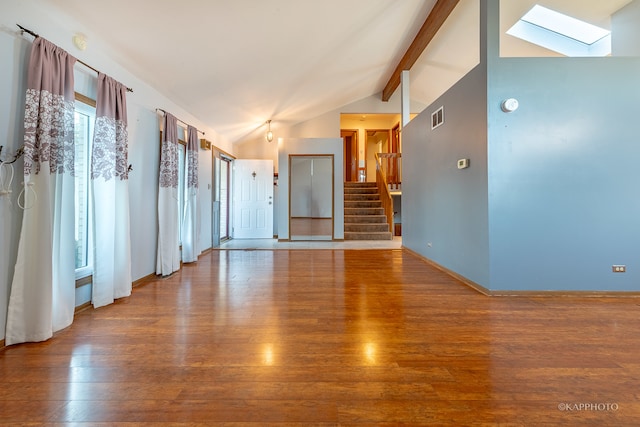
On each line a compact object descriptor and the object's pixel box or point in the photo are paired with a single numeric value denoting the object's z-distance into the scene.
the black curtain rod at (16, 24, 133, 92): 2.07
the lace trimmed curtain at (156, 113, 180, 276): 3.94
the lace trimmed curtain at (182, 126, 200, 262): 4.71
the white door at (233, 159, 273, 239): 7.80
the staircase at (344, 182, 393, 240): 7.75
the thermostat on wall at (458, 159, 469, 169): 3.58
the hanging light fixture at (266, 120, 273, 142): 7.63
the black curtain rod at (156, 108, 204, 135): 3.96
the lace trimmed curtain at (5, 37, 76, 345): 2.05
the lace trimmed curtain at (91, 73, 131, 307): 2.82
